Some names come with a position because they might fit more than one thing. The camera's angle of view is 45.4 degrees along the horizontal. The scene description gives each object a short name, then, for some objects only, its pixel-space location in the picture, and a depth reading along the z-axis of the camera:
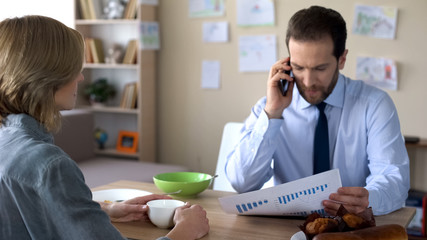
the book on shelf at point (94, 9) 4.43
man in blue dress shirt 1.75
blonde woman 0.96
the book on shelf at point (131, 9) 4.27
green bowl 1.60
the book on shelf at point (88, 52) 4.50
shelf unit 4.27
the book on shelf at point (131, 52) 4.30
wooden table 1.26
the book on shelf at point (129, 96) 4.34
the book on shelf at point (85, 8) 4.47
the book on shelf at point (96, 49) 4.46
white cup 1.30
